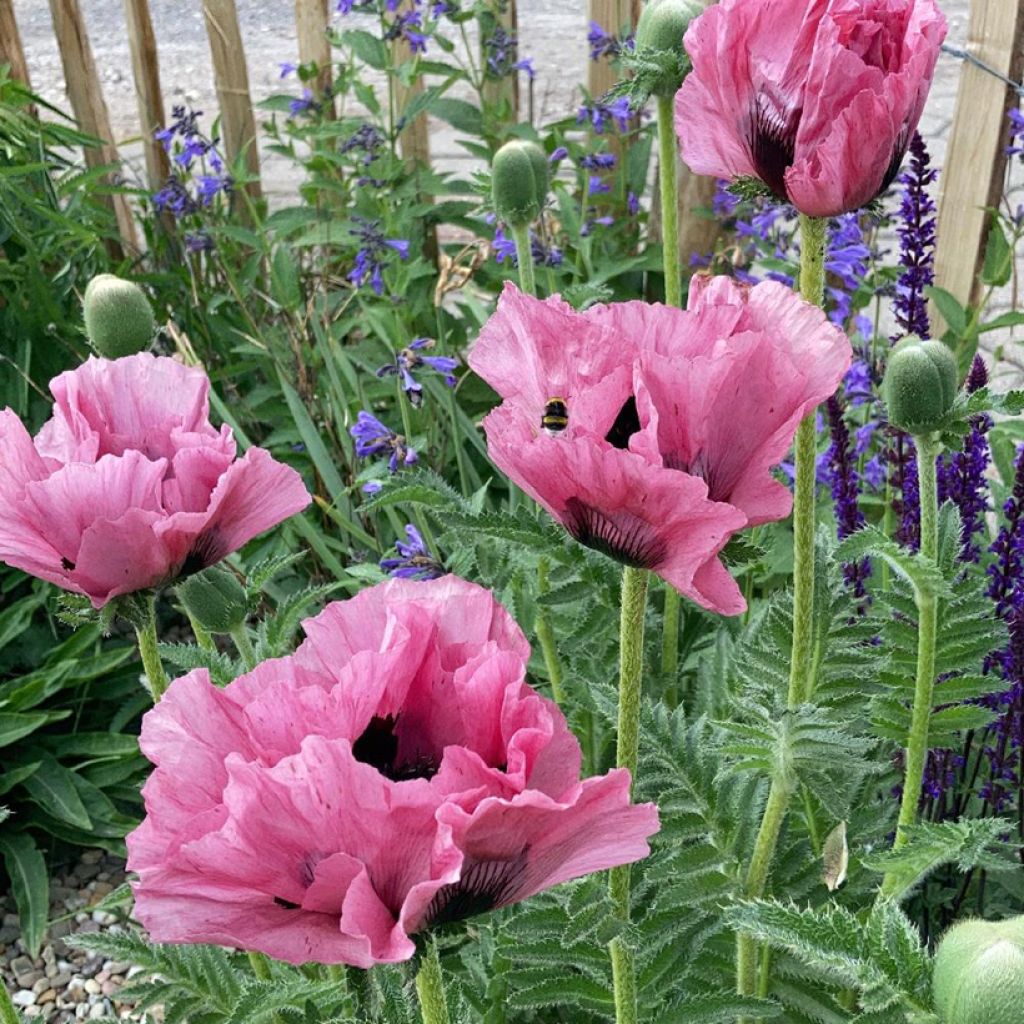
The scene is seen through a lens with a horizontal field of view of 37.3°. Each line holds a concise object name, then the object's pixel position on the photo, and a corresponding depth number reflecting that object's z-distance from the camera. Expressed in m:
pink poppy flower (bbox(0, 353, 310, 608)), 0.96
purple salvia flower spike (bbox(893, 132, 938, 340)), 1.64
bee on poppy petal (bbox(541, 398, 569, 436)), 0.84
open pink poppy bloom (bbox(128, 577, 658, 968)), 0.67
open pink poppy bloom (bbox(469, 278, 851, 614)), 0.81
